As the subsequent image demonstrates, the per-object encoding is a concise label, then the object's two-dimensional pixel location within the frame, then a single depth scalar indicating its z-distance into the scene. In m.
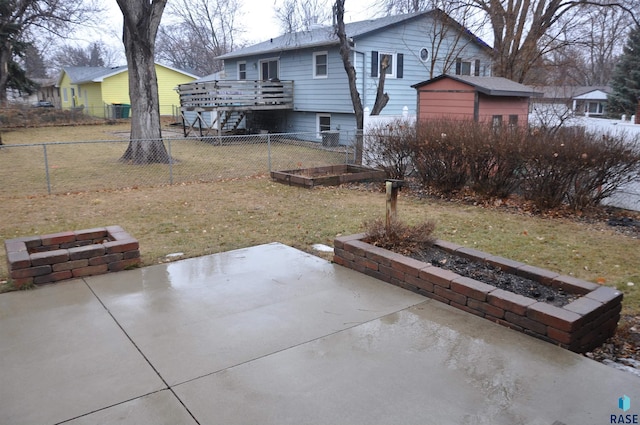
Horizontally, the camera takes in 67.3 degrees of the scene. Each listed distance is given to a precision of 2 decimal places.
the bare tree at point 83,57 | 69.73
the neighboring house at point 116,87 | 34.66
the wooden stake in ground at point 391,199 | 4.98
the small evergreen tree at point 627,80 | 30.98
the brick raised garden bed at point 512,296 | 3.41
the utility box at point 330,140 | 18.08
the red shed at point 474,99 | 10.93
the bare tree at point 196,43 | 44.72
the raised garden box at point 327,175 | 10.27
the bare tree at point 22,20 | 26.22
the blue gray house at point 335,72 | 17.73
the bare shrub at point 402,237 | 4.95
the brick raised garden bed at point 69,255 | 4.50
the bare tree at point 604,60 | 34.06
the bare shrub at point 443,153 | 8.73
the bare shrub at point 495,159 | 8.06
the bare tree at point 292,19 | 14.89
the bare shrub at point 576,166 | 7.23
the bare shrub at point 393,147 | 9.77
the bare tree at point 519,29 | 15.12
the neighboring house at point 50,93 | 49.63
